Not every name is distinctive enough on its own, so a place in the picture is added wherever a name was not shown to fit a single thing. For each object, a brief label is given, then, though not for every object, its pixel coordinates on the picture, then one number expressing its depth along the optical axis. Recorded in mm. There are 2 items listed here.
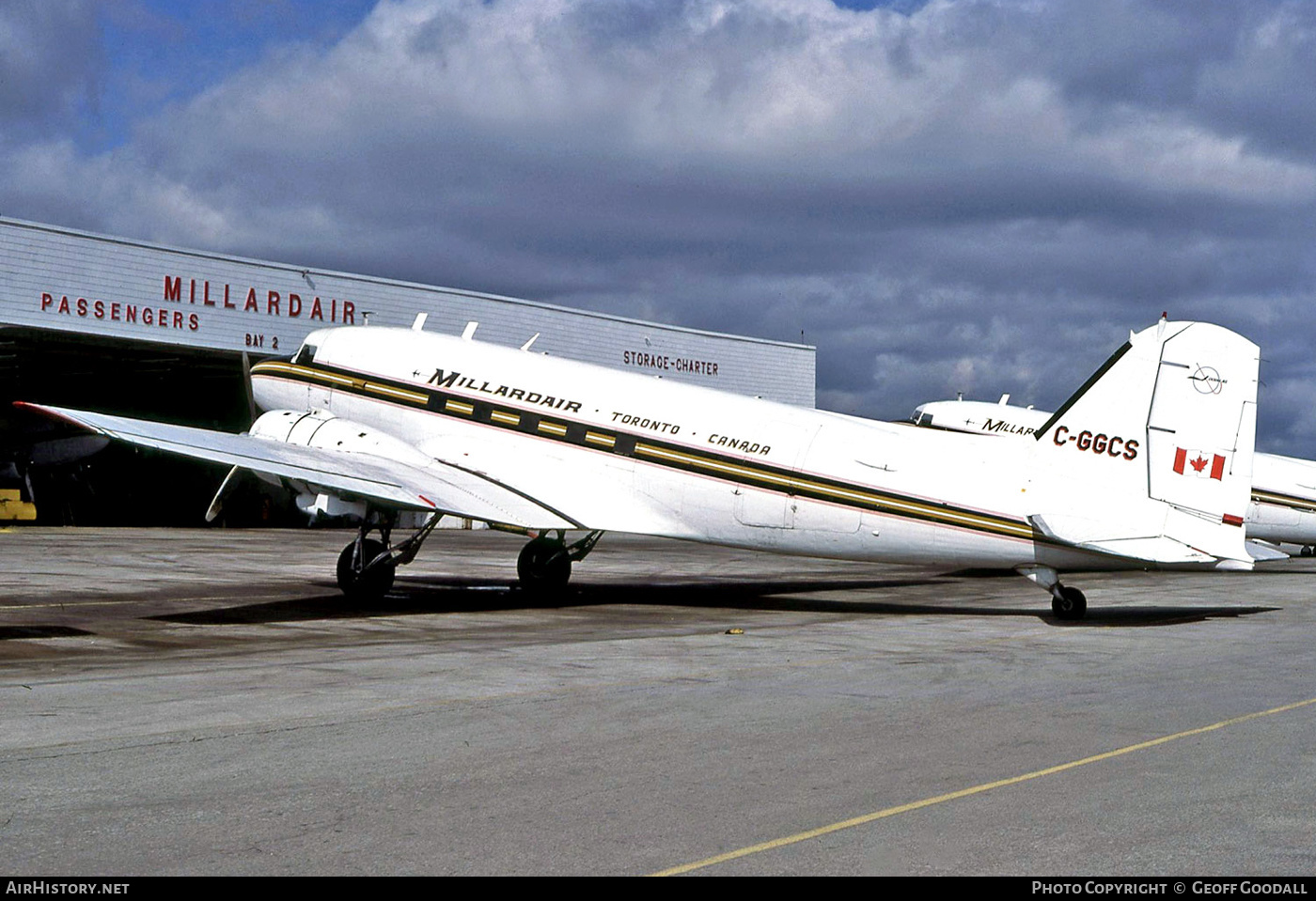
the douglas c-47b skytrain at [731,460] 19312
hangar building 45219
